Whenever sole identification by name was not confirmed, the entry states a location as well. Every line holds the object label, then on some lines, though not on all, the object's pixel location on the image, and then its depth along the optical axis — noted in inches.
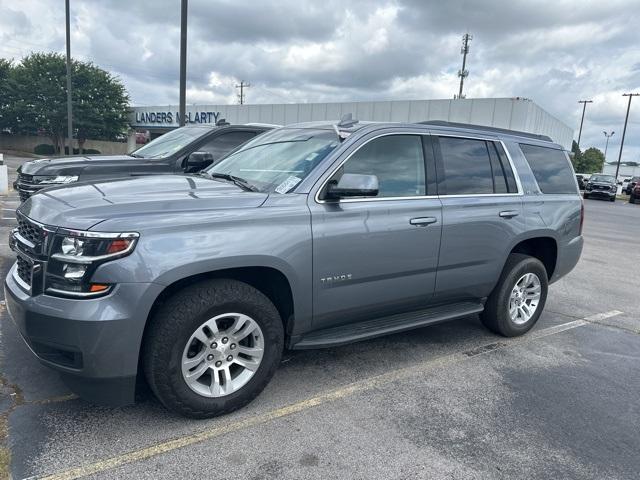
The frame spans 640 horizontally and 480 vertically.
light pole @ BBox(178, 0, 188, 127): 450.3
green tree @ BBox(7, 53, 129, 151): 1760.6
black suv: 254.7
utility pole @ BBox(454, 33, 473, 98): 1790.1
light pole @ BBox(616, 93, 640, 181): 2115.0
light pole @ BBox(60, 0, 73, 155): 830.5
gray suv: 106.0
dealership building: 1011.3
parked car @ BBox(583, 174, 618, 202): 1254.4
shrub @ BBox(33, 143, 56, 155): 1831.9
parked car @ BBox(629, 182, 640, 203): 1221.9
